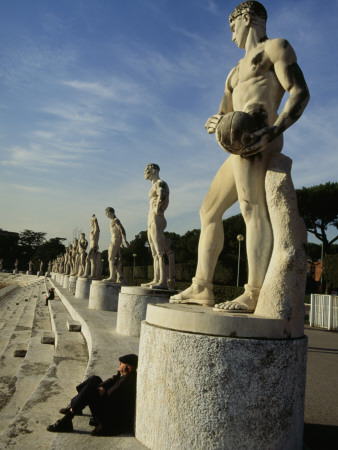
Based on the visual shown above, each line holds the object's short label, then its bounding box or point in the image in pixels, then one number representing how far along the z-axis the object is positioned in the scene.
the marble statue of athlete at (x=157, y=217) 8.73
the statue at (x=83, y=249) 22.91
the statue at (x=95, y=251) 17.11
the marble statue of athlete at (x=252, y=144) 2.96
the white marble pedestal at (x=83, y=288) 15.69
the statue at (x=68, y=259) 36.66
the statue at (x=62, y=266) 48.23
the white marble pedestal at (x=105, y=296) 10.51
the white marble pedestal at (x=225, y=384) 2.22
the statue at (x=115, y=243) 14.09
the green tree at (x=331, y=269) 18.01
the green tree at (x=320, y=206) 34.88
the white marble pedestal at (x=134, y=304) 6.55
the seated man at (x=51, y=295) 16.36
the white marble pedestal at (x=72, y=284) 21.18
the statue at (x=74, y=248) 31.40
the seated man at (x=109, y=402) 2.78
